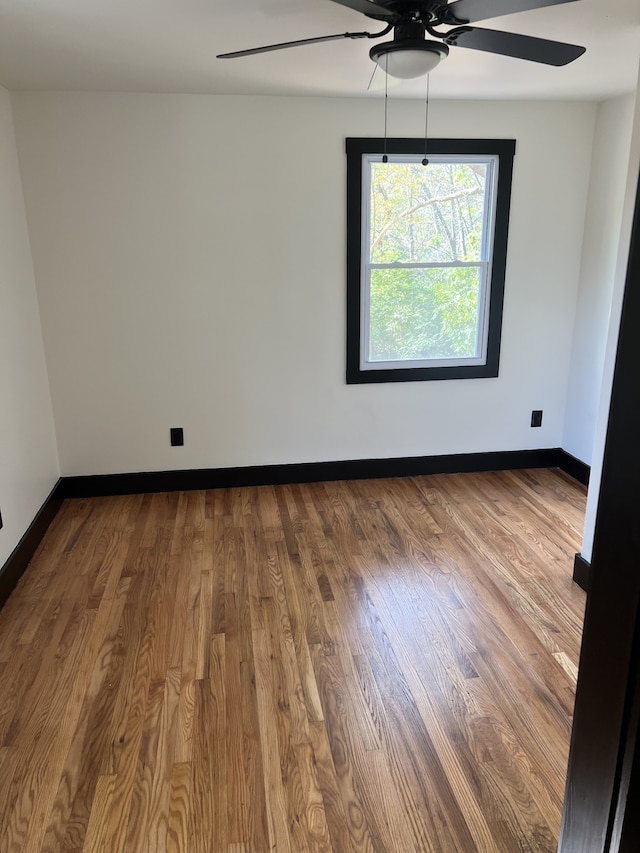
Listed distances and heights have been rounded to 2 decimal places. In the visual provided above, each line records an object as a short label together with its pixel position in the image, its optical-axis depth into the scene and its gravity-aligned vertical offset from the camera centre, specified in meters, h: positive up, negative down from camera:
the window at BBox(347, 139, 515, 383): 3.66 +0.02
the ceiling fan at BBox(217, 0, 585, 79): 1.72 +0.68
